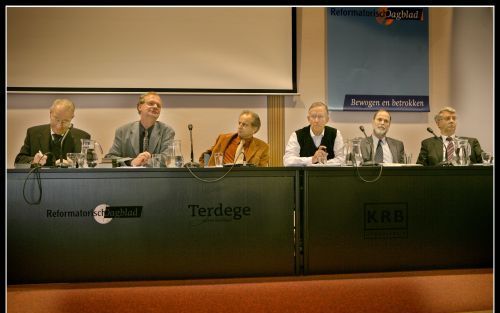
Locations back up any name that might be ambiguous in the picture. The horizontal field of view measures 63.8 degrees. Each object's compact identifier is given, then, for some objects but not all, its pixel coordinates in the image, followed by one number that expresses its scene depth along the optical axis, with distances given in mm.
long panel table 2252
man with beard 3666
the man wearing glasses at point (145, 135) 3303
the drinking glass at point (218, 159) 2732
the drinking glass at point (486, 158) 2955
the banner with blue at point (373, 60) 4867
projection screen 4434
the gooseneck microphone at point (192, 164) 2407
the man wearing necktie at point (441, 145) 3555
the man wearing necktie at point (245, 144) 3557
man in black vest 3529
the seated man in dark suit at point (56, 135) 3290
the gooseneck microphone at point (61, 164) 2359
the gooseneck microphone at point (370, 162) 2530
